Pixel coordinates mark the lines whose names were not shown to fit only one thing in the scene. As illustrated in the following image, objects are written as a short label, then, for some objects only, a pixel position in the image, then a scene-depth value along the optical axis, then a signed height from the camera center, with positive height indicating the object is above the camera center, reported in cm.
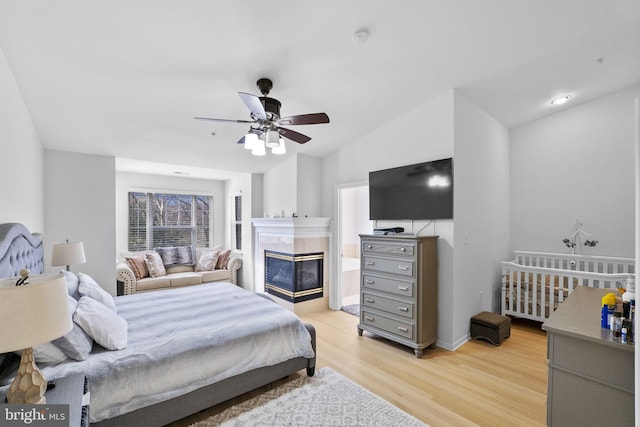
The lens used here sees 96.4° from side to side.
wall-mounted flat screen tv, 321 +28
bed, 171 -97
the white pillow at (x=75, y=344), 171 -78
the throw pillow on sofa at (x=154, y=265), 524 -91
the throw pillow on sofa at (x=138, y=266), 513 -91
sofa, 484 -99
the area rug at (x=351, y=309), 445 -152
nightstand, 122 -84
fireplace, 439 -97
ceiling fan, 233 +81
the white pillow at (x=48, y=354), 165 -81
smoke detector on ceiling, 217 +137
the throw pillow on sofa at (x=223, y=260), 582 -91
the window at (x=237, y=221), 638 -13
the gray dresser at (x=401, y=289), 306 -84
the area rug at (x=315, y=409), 203 -147
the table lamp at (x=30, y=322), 103 -40
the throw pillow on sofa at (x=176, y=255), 565 -79
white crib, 350 -84
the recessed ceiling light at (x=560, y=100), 367 +149
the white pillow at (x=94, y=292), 242 -66
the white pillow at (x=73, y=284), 240 -60
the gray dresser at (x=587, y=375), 133 -80
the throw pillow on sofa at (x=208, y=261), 570 -92
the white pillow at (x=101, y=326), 190 -75
